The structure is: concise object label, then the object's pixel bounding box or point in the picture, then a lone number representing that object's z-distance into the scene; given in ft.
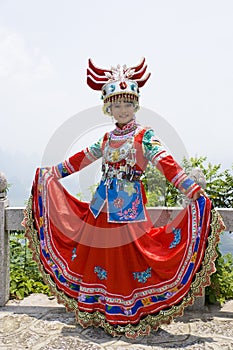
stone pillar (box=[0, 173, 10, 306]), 13.74
